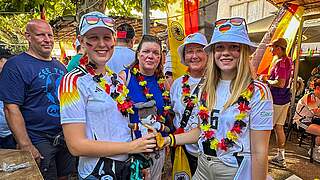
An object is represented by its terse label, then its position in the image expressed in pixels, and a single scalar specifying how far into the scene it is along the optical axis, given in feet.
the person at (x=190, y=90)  8.66
